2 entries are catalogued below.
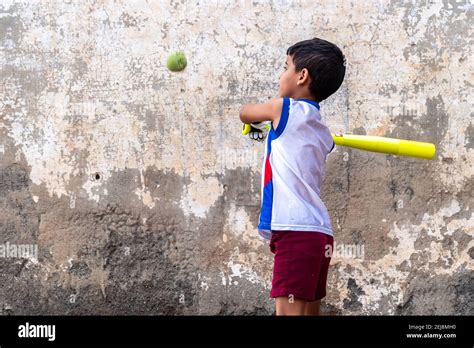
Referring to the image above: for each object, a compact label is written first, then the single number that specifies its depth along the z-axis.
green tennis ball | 4.30
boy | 3.06
